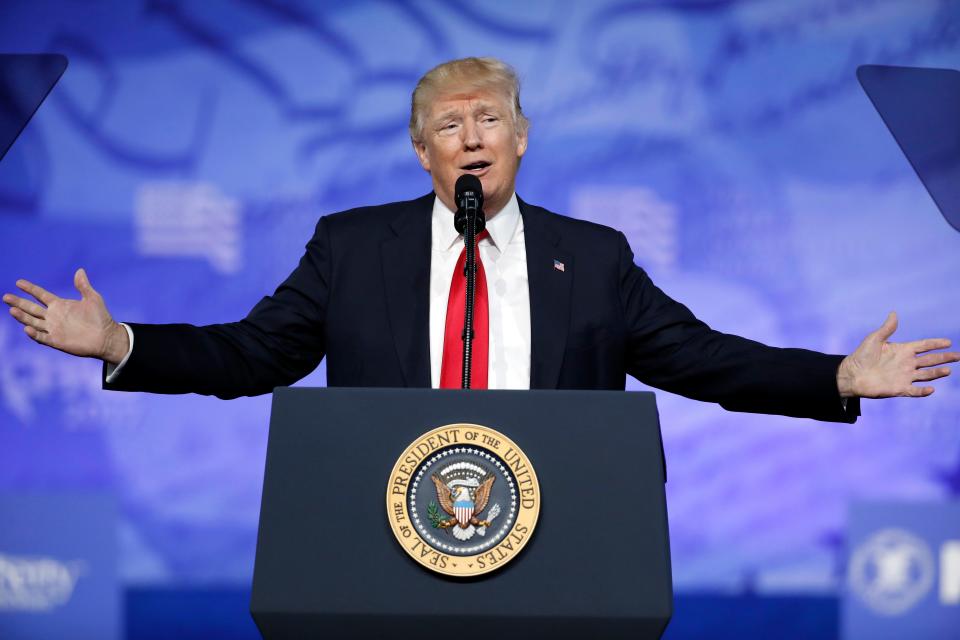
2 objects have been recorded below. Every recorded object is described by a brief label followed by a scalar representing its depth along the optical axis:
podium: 15.85
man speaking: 16.70
